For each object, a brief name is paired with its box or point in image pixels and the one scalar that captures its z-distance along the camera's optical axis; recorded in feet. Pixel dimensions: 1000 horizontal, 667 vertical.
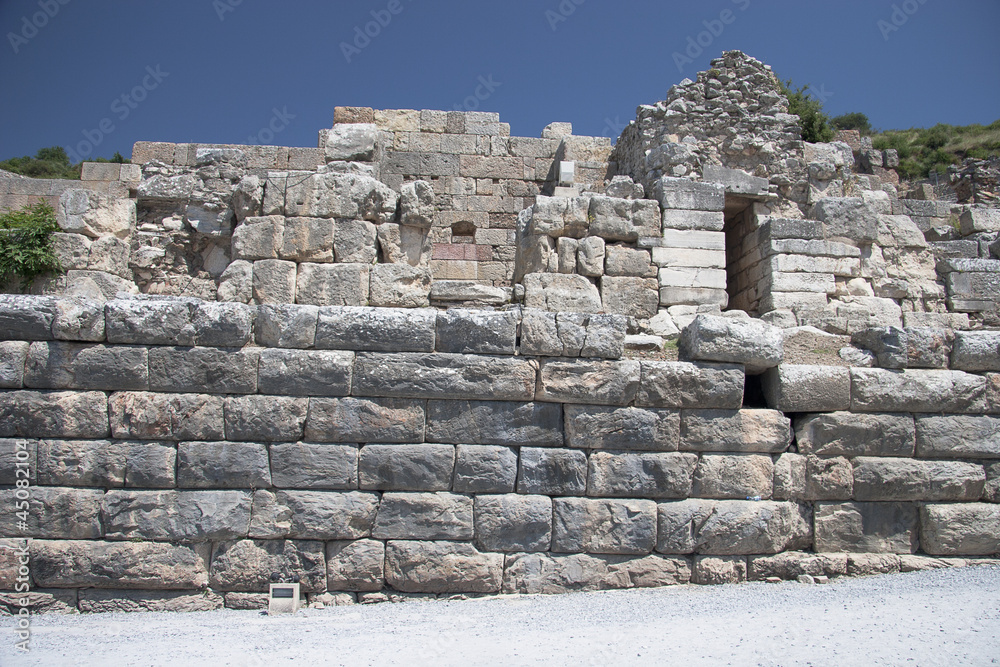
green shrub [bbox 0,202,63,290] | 21.02
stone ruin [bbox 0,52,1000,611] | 16.80
